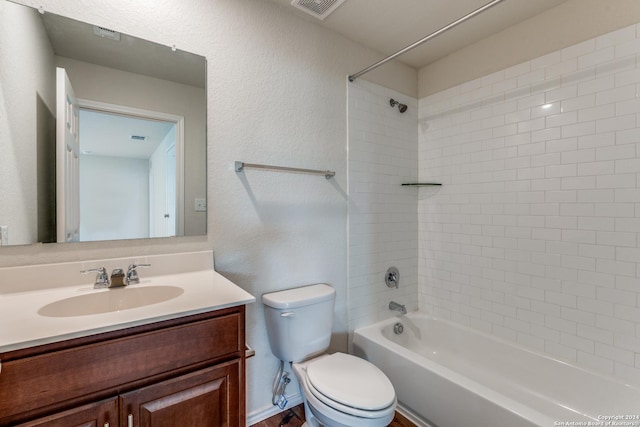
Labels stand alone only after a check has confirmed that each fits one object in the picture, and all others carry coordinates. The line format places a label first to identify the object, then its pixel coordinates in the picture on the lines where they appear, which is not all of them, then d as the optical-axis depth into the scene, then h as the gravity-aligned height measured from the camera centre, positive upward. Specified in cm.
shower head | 231 +83
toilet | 124 -77
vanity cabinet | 76 -48
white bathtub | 139 -95
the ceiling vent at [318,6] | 165 +117
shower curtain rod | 128 +88
